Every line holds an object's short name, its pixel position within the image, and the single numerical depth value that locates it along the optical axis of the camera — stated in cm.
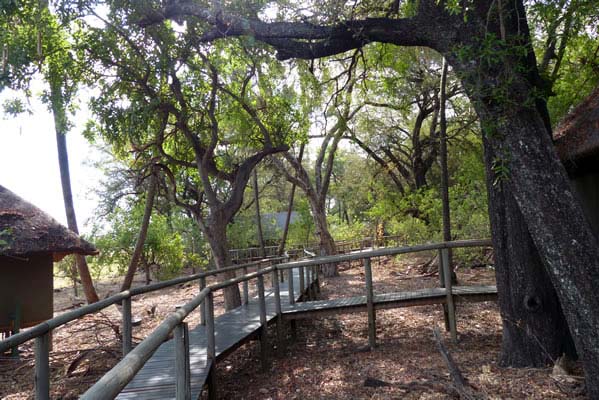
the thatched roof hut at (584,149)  495
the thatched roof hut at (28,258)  791
